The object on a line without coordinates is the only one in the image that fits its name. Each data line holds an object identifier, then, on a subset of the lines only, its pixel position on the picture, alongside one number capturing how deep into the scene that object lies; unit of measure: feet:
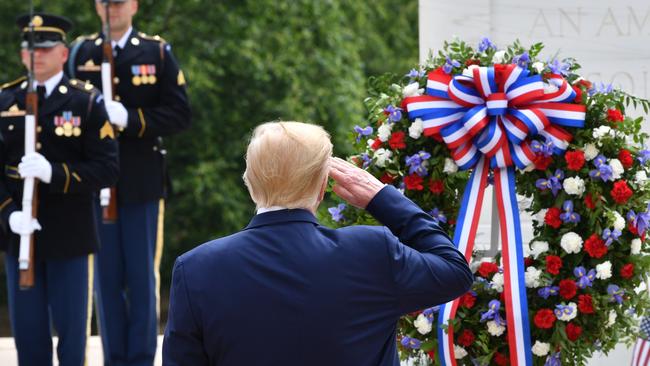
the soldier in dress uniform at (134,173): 45.85
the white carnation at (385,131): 32.81
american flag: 36.55
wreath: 31.27
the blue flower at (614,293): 31.24
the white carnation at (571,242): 31.14
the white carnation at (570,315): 30.81
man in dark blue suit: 19.80
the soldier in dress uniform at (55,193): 40.11
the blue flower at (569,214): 31.40
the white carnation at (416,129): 32.42
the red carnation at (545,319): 31.04
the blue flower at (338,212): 33.19
